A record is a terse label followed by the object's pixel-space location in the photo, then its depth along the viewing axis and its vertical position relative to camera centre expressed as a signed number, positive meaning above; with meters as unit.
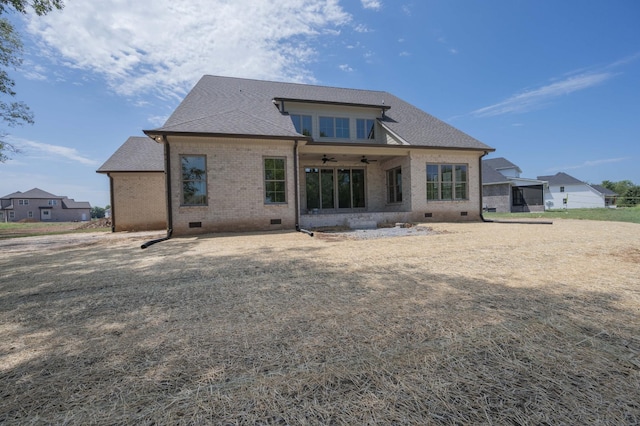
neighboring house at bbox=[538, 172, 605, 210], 37.94 +1.22
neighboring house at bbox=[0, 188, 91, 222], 55.47 +1.91
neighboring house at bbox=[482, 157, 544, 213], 25.14 +0.79
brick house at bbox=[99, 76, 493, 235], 10.09 +2.13
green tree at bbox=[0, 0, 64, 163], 12.63 +7.38
